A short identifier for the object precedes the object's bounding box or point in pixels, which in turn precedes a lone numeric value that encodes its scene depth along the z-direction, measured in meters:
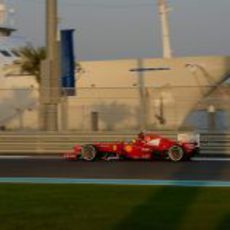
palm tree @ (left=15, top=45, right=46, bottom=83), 47.72
